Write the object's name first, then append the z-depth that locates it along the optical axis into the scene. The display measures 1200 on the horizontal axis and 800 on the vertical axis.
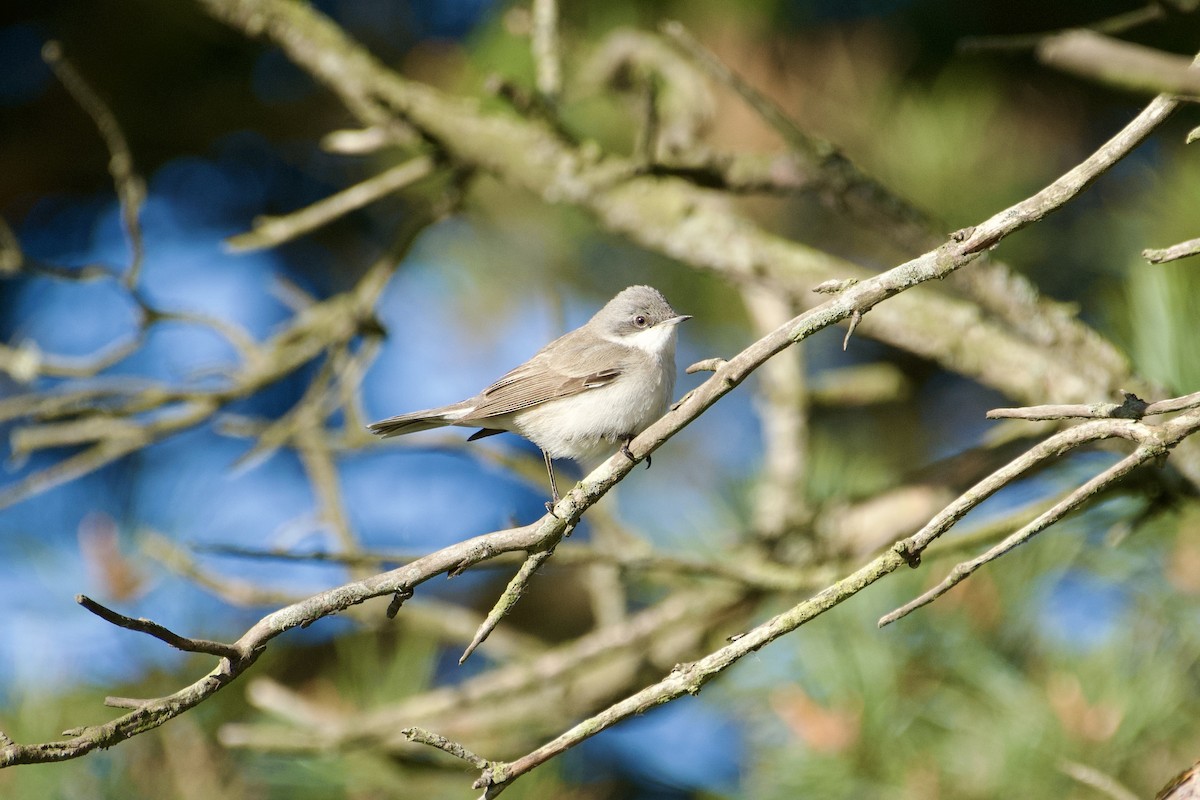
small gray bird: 7.96
